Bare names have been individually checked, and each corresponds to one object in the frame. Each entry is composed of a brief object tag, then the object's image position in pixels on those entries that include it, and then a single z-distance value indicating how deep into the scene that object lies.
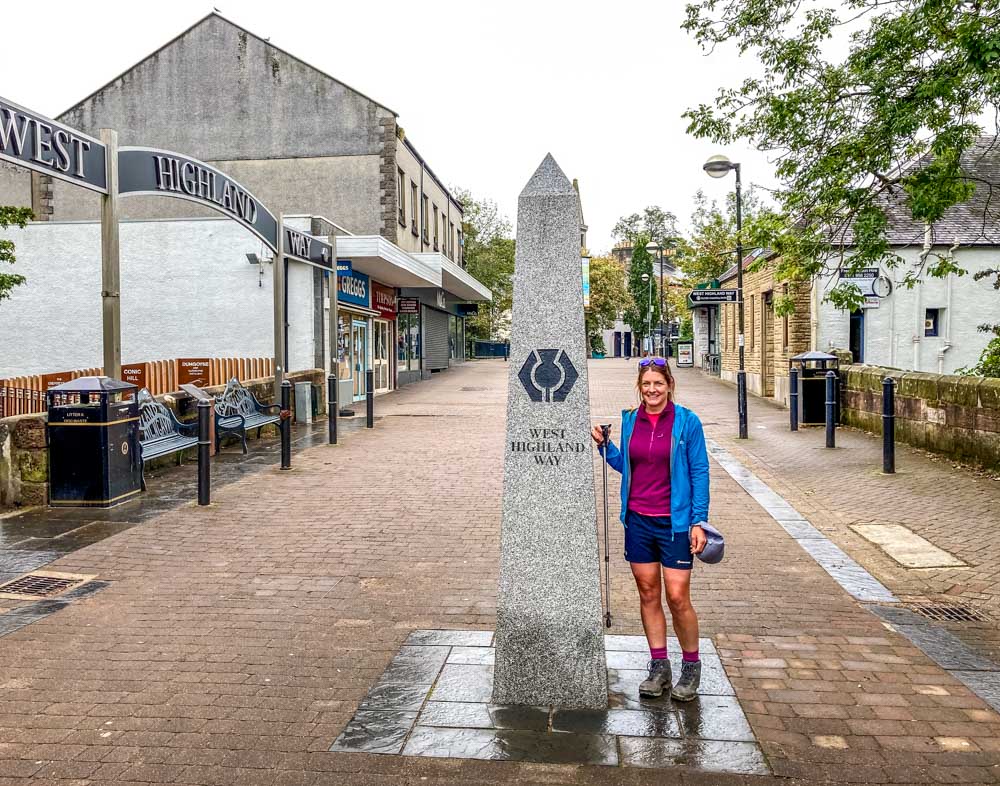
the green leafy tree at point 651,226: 102.06
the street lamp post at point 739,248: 15.34
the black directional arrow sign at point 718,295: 19.95
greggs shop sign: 22.61
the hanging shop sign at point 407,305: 30.34
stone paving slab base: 3.62
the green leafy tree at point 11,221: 16.78
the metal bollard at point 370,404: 17.28
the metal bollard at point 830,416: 13.52
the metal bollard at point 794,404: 16.41
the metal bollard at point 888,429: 10.78
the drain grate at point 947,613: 5.53
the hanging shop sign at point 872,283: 16.39
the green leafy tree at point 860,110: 9.94
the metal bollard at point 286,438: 11.55
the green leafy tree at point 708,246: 43.78
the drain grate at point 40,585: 5.97
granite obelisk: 4.04
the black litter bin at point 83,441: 8.66
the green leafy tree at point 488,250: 63.66
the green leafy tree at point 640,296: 80.56
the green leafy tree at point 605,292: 72.81
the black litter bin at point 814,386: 16.52
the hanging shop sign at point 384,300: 27.39
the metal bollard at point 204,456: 8.82
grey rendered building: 26.95
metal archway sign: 8.14
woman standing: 4.06
